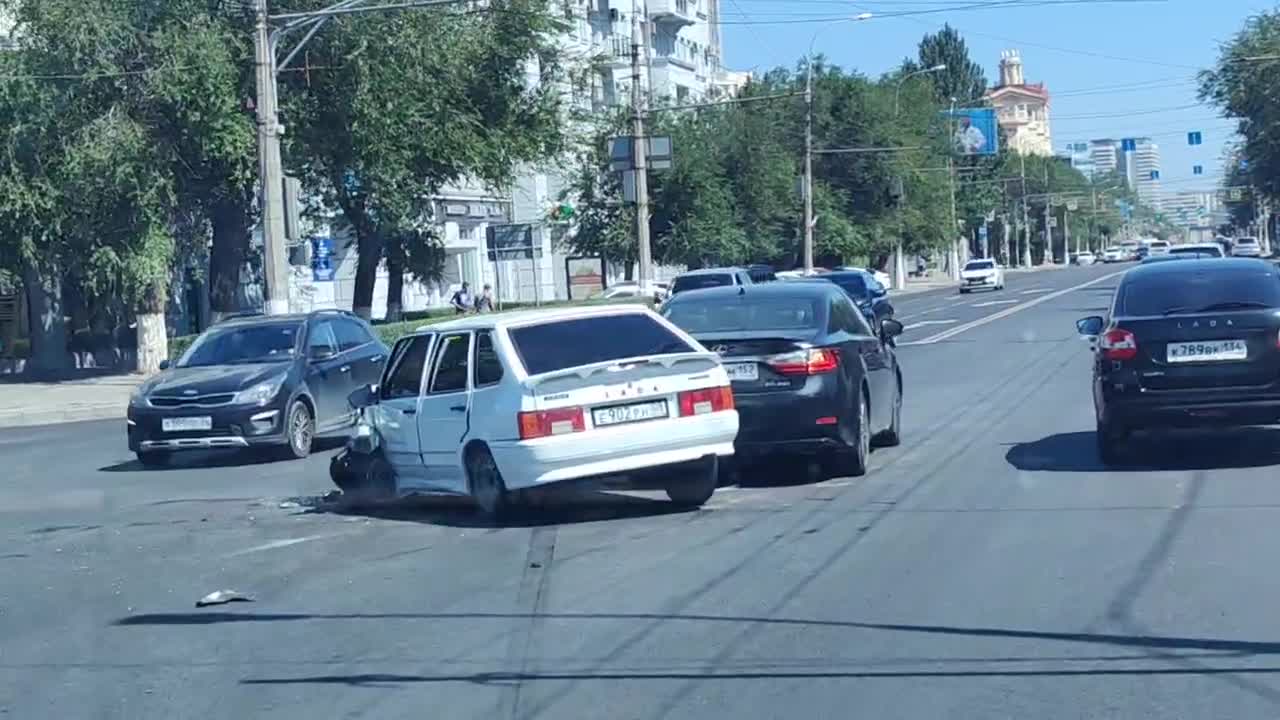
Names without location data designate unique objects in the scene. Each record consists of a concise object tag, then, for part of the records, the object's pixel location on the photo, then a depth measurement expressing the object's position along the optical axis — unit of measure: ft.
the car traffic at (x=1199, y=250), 164.41
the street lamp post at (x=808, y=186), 209.97
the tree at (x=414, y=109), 117.91
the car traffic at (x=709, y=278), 136.05
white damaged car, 39.99
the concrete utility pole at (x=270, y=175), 96.94
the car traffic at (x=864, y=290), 115.24
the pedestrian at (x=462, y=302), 184.77
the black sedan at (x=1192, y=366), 44.83
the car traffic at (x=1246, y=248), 265.13
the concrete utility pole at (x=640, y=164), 145.79
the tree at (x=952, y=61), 419.33
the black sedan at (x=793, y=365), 45.01
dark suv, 60.85
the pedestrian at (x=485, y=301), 178.50
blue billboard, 324.35
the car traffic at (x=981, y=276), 263.08
